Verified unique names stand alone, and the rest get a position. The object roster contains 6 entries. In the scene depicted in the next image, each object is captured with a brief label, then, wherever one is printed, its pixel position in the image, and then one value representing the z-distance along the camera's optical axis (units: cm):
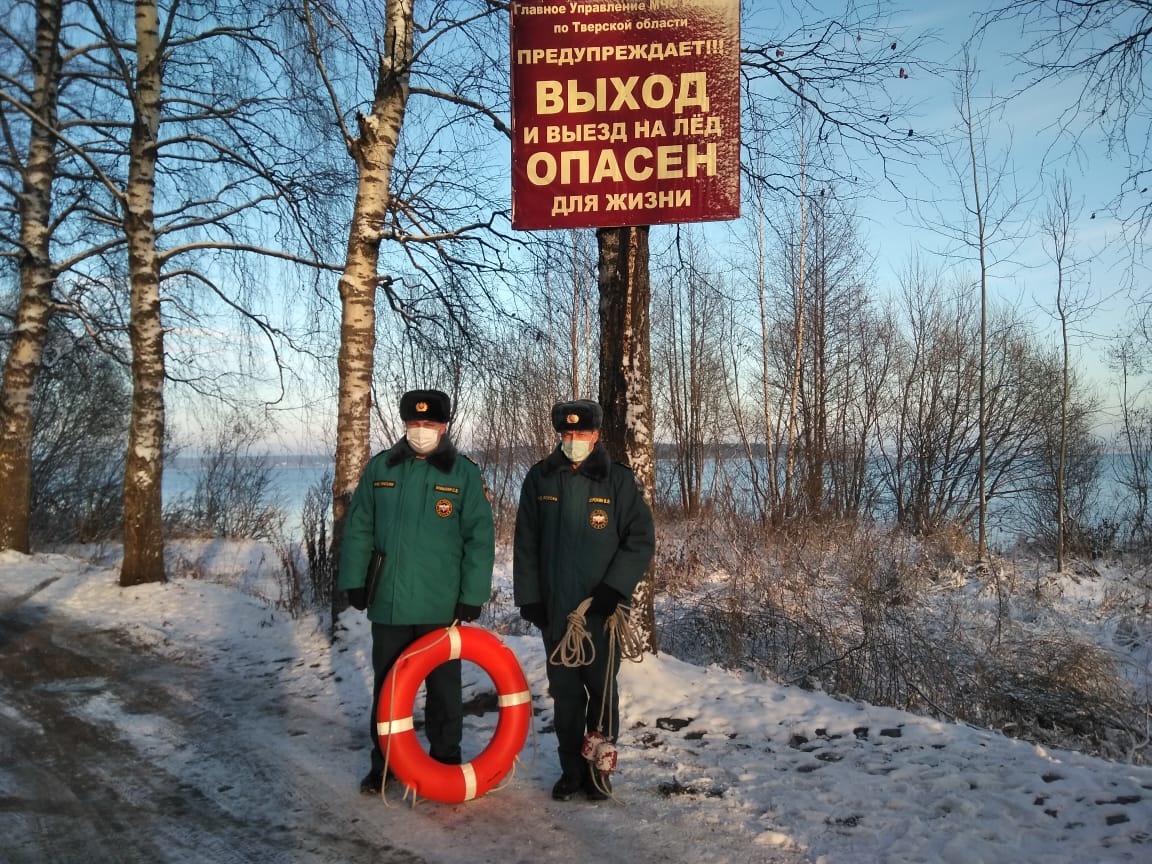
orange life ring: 353
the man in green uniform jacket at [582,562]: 370
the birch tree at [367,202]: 740
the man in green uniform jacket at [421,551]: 379
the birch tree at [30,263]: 1107
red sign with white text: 537
